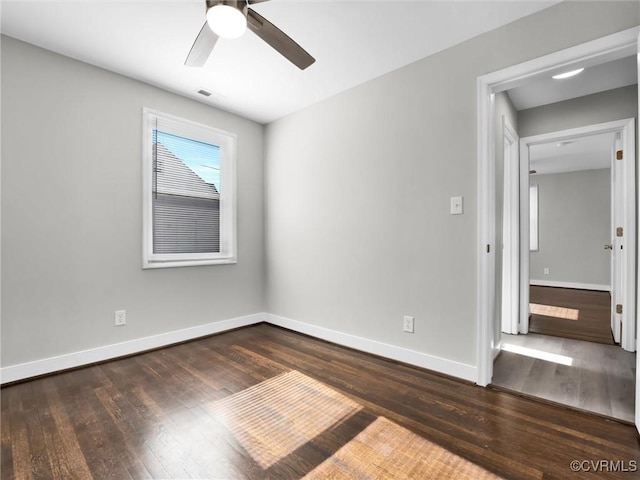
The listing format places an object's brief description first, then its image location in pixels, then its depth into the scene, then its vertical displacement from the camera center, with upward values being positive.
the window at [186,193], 2.99 +0.49
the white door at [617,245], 2.98 -0.05
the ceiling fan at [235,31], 1.39 +1.09
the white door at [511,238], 3.38 +0.02
